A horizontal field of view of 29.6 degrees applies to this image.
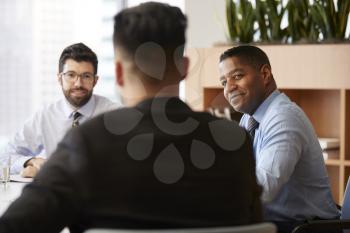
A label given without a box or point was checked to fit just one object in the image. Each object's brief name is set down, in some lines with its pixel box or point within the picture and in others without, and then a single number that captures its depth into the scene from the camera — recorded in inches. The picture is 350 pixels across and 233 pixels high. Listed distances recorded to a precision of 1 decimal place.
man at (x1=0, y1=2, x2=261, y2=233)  51.1
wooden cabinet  163.6
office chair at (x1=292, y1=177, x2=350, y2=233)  93.4
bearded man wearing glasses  139.7
